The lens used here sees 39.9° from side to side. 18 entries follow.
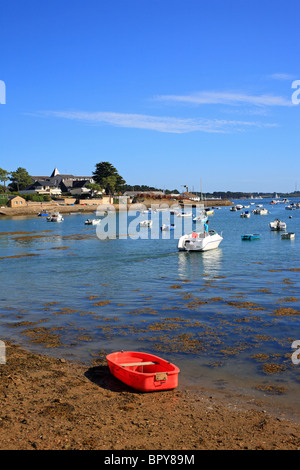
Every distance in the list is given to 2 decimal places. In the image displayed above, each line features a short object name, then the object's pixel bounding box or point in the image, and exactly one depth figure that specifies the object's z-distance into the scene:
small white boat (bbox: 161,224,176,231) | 78.06
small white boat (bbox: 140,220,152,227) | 90.31
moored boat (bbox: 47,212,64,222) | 108.21
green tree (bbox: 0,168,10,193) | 163.38
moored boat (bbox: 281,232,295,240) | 60.22
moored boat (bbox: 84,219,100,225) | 94.62
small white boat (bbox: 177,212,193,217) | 131.79
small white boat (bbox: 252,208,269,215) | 147.00
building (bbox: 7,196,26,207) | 141.88
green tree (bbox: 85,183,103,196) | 176.25
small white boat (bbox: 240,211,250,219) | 123.48
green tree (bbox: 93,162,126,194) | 182.62
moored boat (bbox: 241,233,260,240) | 60.28
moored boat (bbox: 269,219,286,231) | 72.38
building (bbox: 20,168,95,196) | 180.12
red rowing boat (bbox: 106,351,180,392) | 11.42
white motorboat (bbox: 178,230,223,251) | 45.44
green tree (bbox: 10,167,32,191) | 180.12
